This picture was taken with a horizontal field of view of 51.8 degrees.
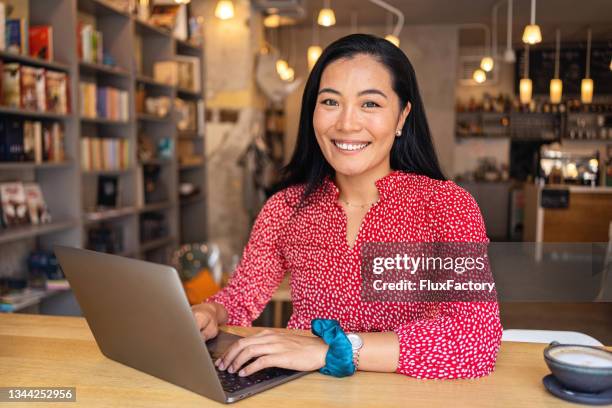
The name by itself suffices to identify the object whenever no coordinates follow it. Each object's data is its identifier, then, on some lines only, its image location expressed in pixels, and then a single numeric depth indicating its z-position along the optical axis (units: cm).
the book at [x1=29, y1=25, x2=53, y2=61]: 373
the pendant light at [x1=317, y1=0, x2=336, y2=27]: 569
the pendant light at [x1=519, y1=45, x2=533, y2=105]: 592
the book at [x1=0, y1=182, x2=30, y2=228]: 362
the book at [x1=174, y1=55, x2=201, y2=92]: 585
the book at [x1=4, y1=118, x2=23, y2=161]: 349
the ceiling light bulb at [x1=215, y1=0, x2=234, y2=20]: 515
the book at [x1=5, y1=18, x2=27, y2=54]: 348
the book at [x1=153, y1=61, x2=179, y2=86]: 548
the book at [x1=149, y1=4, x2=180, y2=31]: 536
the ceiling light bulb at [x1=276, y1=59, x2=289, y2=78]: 730
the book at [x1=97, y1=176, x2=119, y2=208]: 480
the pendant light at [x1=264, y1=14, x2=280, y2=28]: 725
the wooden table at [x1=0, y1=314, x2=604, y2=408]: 103
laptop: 98
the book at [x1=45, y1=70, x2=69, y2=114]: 372
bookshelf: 383
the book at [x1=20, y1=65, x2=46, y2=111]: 353
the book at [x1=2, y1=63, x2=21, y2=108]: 345
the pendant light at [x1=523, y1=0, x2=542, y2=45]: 416
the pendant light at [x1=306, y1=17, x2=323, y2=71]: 877
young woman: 123
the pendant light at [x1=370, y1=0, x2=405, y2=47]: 489
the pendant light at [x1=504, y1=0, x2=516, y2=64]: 616
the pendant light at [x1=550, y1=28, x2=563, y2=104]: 408
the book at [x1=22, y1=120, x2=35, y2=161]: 361
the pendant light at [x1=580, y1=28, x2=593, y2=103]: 293
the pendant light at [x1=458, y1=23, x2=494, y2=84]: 753
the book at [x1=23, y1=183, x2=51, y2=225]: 381
